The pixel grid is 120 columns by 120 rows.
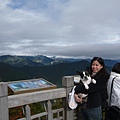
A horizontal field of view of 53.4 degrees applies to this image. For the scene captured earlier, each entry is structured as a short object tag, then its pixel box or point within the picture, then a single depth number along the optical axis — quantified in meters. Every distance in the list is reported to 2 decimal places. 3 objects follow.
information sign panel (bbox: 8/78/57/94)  2.03
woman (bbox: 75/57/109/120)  1.89
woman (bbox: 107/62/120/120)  1.94
